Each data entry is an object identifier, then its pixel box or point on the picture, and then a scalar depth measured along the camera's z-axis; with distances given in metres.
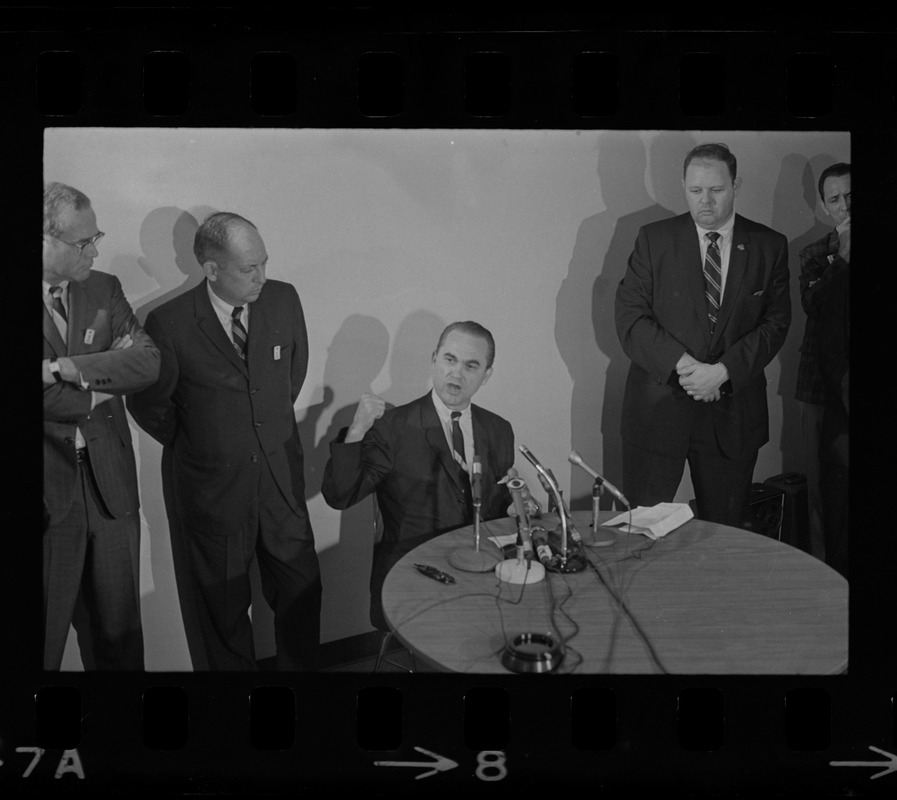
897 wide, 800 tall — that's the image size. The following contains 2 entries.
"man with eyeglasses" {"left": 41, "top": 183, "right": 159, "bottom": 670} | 2.36
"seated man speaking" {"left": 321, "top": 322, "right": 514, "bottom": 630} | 2.41
